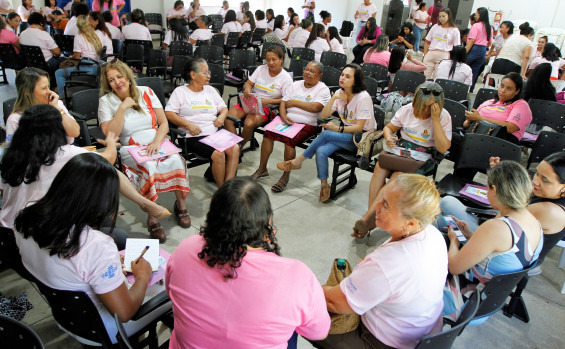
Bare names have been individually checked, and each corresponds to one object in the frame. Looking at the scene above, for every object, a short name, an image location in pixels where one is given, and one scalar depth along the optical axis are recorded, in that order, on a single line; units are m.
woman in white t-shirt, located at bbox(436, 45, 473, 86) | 5.24
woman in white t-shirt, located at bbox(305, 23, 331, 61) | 7.03
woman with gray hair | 3.59
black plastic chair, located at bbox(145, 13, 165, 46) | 11.79
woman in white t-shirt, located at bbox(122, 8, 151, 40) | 6.72
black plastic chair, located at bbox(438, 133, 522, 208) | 3.01
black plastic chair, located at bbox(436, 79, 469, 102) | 4.74
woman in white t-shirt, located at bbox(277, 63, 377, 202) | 3.70
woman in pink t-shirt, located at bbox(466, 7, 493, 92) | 7.00
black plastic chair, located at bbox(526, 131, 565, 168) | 3.48
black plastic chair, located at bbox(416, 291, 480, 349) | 1.38
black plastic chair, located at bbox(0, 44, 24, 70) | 5.90
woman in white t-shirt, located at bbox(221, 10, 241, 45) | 8.90
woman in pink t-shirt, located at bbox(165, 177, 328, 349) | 1.21
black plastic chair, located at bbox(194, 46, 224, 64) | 6.16
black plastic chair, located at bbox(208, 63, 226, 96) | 4.70
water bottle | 1.84
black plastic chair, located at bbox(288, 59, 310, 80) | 5.64
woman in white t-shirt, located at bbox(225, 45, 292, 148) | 4.25
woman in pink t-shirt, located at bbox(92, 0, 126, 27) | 8.98
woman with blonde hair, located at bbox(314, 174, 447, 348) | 1.46
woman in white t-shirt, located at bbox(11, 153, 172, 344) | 1.46
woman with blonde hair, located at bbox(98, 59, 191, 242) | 3.10
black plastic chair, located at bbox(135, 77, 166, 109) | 3.81
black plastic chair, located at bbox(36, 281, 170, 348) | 1.45
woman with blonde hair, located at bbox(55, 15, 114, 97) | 5.58
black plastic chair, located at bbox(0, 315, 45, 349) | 1.16
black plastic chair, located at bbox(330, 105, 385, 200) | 3.67
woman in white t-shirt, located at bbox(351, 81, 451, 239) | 3.21
